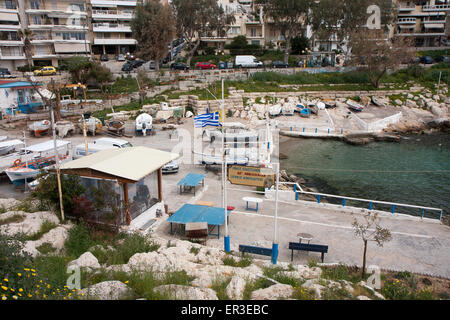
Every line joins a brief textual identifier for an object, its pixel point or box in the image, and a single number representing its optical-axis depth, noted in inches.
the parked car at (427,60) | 2109.9
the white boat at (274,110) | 1466.5
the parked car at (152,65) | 1998.4
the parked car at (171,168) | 790.5
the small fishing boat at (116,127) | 1115.3
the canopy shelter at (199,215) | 506.0
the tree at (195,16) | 1831.9
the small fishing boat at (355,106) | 1564.7
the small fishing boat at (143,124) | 1127.6
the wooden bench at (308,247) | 448.5
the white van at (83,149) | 836.6
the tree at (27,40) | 1866.4
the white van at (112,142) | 870.6
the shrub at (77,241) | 410.0
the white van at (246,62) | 1993.1
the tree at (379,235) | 388.2
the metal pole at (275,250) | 427.8
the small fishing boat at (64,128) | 1067.3
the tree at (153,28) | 1605.6
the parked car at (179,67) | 1900.6
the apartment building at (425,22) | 2618.1
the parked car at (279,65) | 1979.1
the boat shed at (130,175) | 496.1
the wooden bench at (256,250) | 444.5
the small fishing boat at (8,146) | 831.4
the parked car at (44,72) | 1713.3
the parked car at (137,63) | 2013.3
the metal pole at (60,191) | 475.8
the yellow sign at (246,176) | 642.0
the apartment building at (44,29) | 1951.3
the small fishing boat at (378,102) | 1628.9
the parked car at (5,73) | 1682.7
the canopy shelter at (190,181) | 658.8
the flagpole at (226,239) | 463.0
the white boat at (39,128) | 1067.3
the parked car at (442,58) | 2159.2
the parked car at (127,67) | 1946.4
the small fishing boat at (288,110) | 1488.7
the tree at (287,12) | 1843.0
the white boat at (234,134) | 978.7
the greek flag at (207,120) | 711.1
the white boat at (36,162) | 692.1
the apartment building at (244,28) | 2493.8
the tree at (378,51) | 1664.6
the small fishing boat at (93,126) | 1094.4
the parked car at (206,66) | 1943.9
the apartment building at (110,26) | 2300.7
